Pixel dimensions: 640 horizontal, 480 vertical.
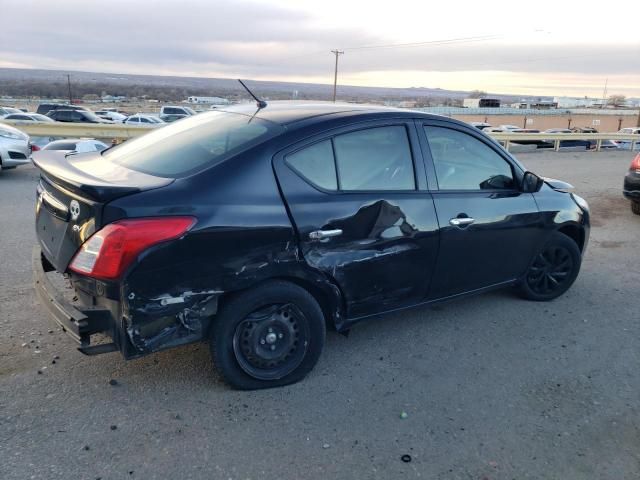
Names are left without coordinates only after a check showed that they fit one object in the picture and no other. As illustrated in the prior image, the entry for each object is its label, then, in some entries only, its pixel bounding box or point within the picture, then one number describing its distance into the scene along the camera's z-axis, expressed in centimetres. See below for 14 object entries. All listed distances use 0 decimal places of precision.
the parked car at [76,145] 1118
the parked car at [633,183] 834
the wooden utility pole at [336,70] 7586
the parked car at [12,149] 1057
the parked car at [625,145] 2500
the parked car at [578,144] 2556
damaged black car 280
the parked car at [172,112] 3553
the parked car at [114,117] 3589
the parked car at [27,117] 2922
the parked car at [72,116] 3034
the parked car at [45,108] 3891
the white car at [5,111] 3369
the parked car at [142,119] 3286
